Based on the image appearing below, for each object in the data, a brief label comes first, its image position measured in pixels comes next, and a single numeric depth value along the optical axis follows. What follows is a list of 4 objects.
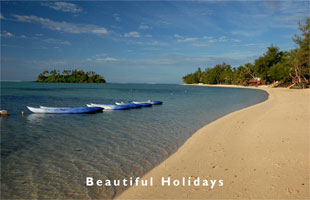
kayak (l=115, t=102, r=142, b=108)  25.89
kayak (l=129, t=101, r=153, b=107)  28.40
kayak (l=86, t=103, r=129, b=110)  24.41
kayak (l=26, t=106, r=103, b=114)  20.55
